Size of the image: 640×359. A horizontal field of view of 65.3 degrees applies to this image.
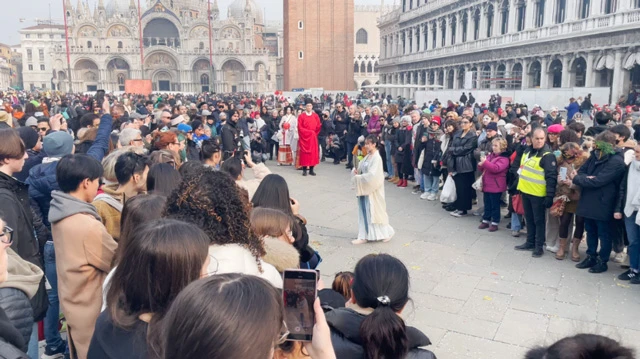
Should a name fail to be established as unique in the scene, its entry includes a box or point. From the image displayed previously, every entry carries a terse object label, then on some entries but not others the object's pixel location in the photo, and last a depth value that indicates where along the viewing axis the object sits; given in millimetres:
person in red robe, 12375
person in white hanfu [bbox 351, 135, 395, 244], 6883
